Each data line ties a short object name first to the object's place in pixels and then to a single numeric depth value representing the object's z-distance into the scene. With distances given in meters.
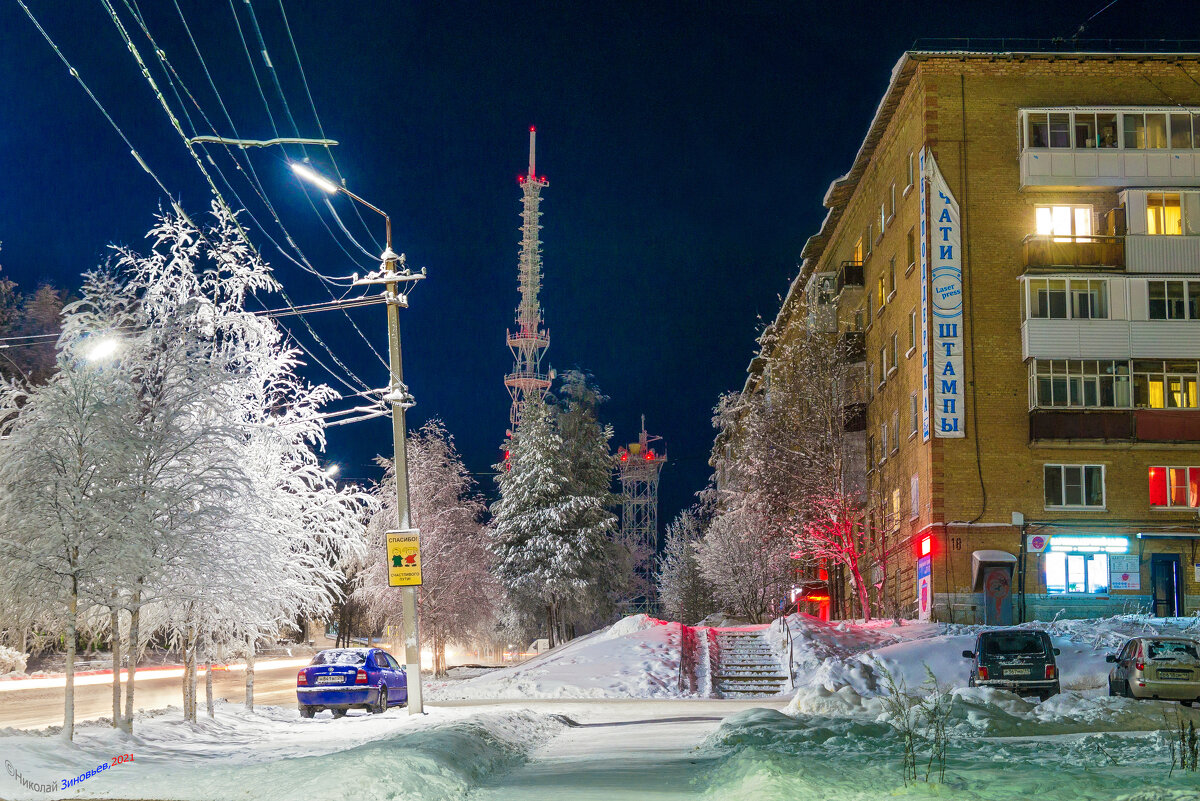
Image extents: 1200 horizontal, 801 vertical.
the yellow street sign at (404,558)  22.70
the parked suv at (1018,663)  23.88
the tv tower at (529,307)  93.69
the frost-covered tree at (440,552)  52.19
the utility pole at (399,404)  22.66
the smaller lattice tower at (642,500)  101.50
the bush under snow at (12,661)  39.38
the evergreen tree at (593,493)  54.97
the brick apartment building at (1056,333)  39.22
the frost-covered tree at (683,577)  83.62
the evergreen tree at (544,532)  53.91
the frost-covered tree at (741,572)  70.06
